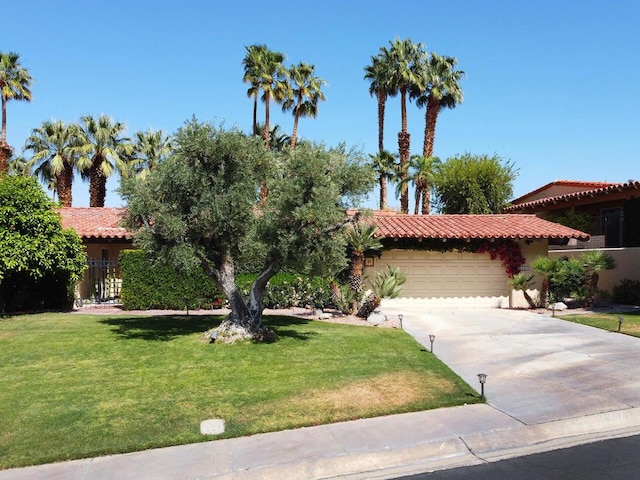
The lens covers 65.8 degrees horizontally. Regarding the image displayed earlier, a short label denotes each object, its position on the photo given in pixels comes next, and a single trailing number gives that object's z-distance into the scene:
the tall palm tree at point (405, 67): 37.34
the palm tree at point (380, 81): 38.06
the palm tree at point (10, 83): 28.25
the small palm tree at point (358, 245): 16.28
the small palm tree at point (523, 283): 18.89
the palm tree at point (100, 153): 30.42
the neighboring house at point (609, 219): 19.44
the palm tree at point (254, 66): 33.47
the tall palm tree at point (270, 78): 33.45
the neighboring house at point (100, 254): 20.02
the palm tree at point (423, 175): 36.16
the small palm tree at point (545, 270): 18.35
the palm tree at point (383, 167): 37.34
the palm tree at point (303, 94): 35.38
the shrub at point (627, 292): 18.19
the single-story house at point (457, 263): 19.48
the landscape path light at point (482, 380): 7.48
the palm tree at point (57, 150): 30.27
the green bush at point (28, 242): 15.22
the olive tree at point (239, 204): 10.63
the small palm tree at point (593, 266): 18.00
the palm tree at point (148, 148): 33.62
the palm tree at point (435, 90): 37.69
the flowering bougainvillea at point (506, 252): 19.80
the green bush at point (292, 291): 18.33
